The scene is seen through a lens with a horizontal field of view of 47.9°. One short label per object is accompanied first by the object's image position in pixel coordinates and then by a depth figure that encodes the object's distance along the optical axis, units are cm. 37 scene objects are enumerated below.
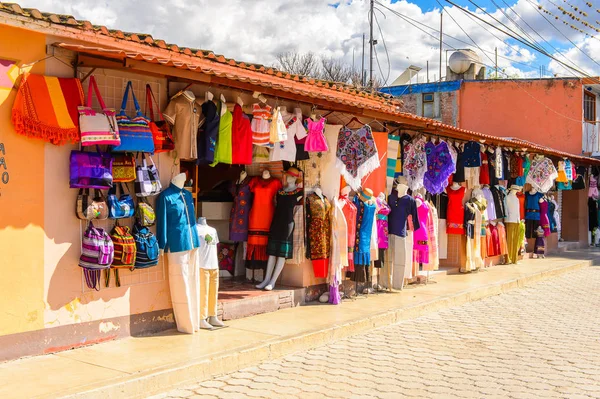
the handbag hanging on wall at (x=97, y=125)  682
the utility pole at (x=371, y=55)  2625
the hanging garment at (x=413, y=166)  1274
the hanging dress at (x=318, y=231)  1019
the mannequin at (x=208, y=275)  823
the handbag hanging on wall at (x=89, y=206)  696
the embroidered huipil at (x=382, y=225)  1137
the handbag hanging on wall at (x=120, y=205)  715
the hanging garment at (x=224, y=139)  862
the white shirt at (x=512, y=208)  1691
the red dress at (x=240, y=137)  891
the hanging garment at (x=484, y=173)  1581
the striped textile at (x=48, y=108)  642
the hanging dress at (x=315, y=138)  1003
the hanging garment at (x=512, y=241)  1722
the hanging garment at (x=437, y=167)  1340
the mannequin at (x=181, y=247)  778
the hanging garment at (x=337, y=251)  1033
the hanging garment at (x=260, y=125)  917
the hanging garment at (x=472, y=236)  1475
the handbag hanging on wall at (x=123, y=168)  725
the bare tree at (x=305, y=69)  4128
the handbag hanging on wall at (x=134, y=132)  720
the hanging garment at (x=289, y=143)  966
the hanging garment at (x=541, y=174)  1850
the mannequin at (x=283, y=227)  1000
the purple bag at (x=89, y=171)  686
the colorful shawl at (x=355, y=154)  1069
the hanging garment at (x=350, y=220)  1063
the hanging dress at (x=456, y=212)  1474
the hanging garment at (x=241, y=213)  1037
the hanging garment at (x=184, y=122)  801
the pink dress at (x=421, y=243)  1240
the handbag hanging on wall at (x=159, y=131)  766
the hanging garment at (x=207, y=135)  834
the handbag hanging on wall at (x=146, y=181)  746
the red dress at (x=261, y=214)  1023
